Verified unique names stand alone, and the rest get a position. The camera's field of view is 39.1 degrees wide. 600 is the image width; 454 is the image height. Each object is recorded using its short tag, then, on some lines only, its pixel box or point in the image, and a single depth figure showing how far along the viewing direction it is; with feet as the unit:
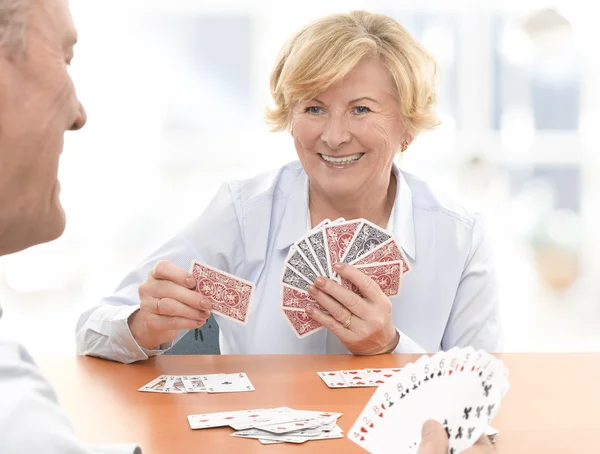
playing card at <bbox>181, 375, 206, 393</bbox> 6.69
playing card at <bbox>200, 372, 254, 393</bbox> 6.72
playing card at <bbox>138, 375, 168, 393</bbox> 6.68
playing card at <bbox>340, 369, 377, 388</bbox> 6.82
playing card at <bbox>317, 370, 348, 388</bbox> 6.79
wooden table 5.58
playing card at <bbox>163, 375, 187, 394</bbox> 6.66
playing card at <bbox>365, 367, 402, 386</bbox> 6.92
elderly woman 8.67
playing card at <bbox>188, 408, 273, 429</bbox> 5.78
